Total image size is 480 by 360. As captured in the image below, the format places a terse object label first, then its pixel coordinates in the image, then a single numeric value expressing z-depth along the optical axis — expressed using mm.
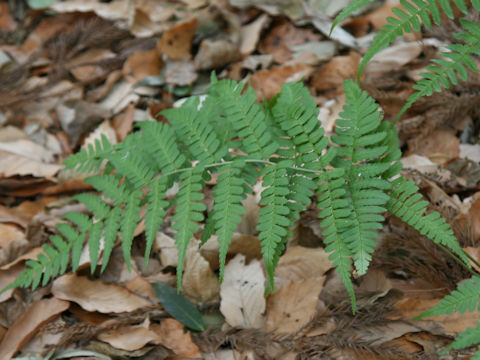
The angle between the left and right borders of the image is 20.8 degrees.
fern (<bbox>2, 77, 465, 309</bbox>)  1356
